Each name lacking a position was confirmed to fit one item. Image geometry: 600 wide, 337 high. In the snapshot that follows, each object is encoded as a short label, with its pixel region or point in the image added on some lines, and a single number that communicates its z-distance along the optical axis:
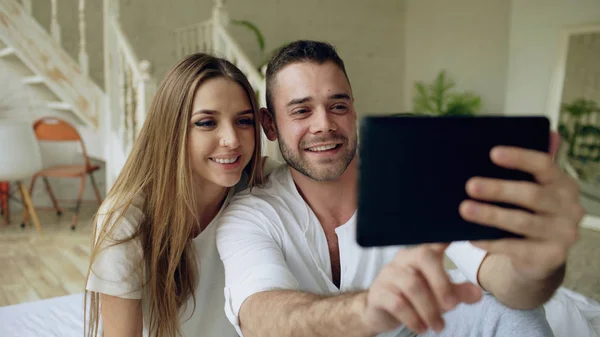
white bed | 1.75
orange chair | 4.31
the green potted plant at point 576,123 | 4.26
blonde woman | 1.16
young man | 0.57
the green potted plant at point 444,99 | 5.59
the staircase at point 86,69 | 3.89
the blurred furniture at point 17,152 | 3.37
